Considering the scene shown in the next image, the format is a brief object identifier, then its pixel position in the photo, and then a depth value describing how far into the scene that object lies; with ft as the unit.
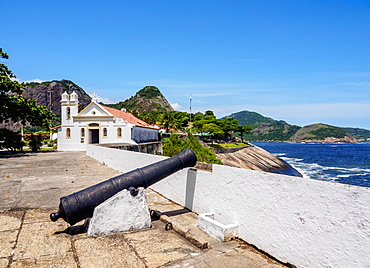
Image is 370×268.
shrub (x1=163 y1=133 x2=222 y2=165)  74.74
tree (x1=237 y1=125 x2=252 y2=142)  258.69
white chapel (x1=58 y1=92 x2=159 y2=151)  109.09
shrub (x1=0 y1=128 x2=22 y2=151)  81.09
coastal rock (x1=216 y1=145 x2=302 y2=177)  143.13
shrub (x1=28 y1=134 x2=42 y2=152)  98.53
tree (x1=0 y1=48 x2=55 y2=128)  71.97
